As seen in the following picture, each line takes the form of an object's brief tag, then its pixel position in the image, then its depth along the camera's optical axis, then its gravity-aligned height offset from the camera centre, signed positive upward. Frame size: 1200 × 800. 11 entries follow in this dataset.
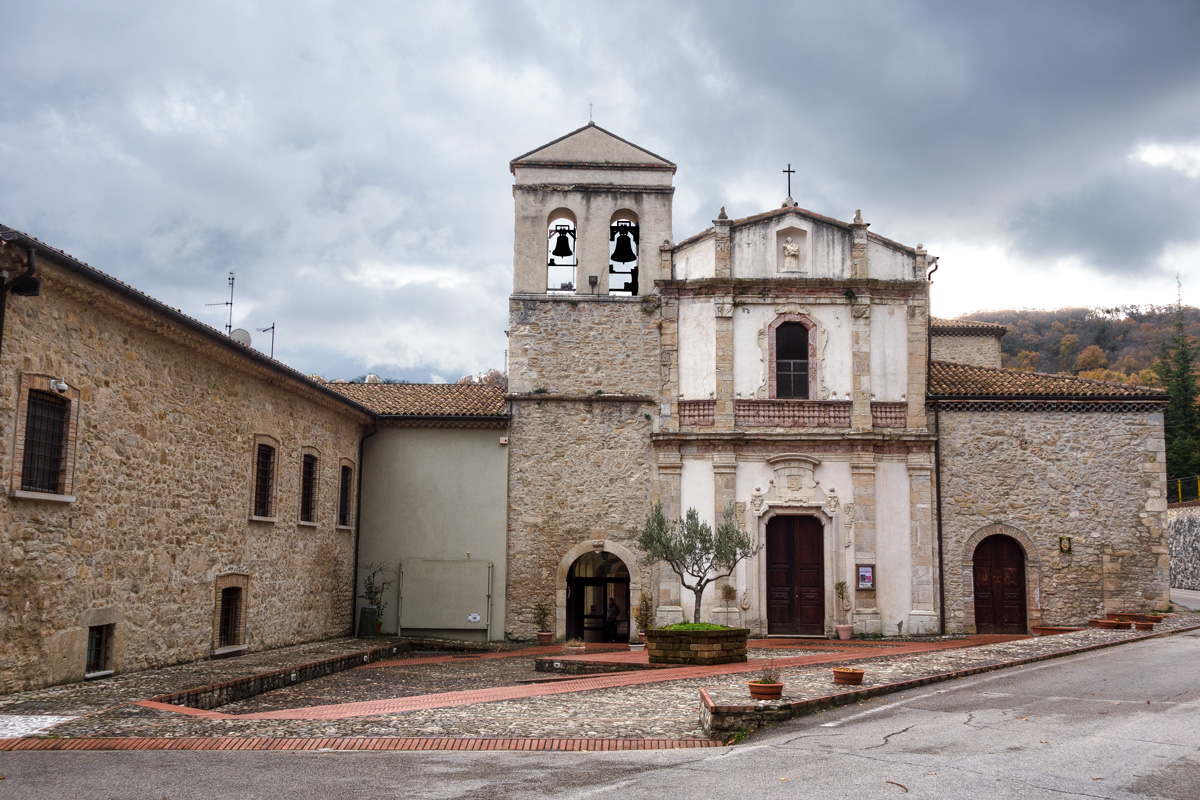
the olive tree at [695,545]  18.12 -0.21
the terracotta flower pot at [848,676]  11.95 -1.73
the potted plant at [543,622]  21.52 -2.01
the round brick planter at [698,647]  16.52 -1.93
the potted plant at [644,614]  21.52 -1.79
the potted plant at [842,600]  21.42 -1.40
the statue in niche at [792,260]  22.72 +6.47
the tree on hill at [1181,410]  42.16 +5.97
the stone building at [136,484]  11.17 +0.60
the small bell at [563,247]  23.39 +6.88
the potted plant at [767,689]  10.70 -1.69
